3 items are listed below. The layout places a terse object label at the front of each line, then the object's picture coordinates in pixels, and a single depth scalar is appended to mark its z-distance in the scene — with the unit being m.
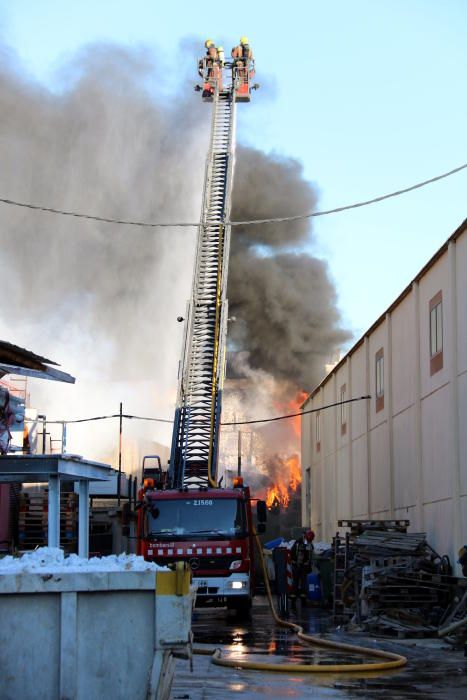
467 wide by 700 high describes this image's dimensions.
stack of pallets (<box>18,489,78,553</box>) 25.46
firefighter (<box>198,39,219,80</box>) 35.38
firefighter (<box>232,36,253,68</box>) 35.44
